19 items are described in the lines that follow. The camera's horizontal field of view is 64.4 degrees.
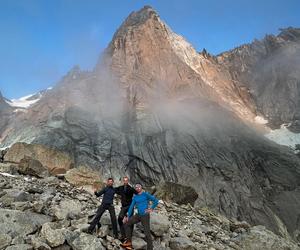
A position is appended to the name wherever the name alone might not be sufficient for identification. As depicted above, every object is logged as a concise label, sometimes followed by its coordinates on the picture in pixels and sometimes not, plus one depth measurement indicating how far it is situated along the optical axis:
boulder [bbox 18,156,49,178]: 18.45
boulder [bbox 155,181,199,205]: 18.49
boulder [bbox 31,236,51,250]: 8.04
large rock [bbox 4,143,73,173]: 22.02
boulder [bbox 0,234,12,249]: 8.10
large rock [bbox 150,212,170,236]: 9.93
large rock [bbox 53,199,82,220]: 10.24
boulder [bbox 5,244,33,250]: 7.88
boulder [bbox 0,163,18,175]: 18.17
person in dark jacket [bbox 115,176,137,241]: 9.81
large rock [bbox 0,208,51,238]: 8.87
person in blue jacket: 8.80
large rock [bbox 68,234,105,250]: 8.24
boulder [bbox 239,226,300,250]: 11.24
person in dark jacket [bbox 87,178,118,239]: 9.25
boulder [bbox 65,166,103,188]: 17.53
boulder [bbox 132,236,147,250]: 8.97
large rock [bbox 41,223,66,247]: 8.25
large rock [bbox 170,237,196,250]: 9.80
